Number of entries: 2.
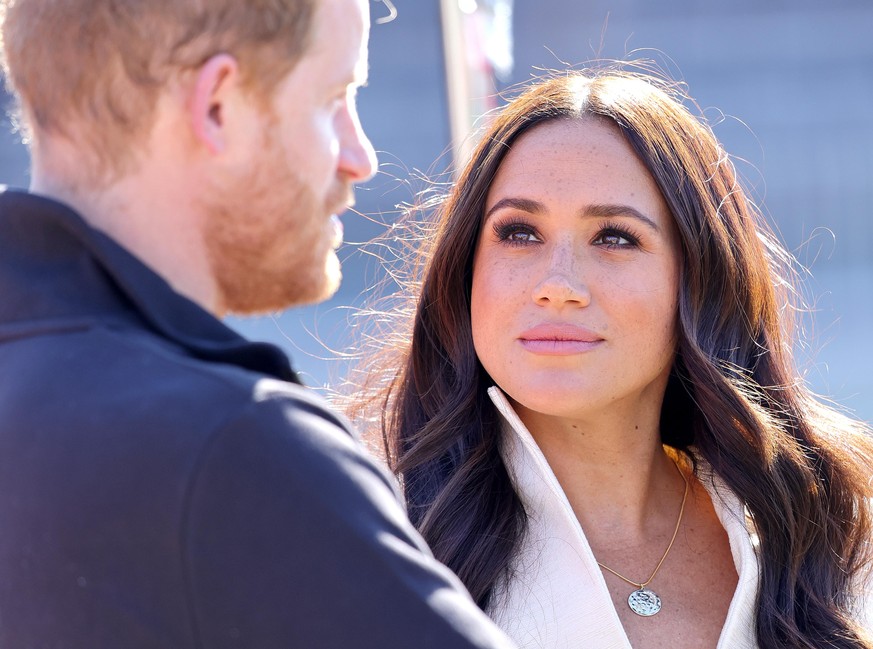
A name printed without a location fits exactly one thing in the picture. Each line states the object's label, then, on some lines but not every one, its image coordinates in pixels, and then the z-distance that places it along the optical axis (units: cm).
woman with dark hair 457
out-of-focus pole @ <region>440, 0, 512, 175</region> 789
